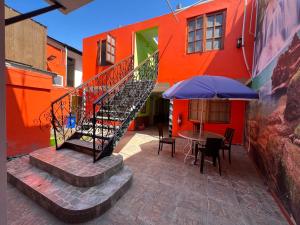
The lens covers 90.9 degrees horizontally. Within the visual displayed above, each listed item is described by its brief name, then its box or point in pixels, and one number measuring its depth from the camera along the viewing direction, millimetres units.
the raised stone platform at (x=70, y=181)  2076
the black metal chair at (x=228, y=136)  3936
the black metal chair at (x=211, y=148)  3299
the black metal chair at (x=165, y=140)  4433
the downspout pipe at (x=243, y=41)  5148
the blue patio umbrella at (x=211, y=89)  2880
